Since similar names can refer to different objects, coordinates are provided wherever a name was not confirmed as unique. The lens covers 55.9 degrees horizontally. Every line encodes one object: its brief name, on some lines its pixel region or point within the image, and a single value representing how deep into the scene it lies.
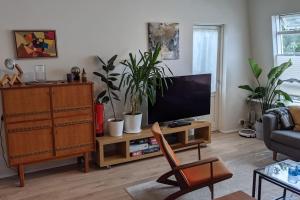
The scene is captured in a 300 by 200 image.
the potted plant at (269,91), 4.75
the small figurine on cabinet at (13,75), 3.26
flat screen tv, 4.29
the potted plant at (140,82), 3.95
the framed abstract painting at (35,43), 3.55
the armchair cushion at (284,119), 3.96
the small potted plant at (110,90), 3.94
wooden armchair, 2.65
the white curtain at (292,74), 4.86
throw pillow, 3.93
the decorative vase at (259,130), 5.00
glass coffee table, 2.50
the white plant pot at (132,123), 4.04
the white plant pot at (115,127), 3.92
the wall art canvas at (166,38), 4.41
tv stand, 3.80
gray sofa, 3.63
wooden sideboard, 3.23
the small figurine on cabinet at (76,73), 3.73
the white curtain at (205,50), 5.01
